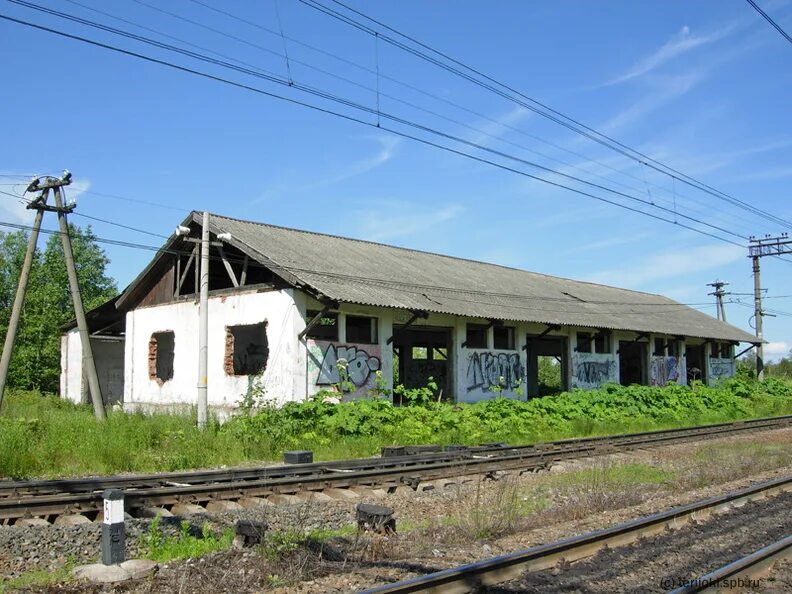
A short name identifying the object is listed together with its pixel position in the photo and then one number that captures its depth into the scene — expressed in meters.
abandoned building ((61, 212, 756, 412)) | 19.56
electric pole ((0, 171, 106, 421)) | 18.64
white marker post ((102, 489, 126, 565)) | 6.21
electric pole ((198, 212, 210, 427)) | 17.25
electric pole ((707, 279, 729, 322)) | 54.81
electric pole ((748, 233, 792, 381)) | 42.88
